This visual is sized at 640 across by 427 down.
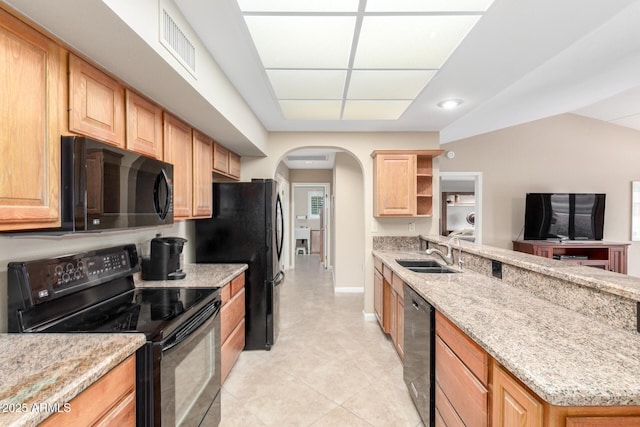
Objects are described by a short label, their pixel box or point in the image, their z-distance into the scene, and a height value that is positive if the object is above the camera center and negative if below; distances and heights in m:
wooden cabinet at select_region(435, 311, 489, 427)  1.14 -0.78
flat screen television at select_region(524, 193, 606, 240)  4.82 -0.13
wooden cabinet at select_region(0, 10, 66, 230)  0.95 +0.30
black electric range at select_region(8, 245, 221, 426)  1.18 -0.54
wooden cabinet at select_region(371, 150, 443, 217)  3.39 +0.32
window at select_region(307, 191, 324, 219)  9.37 +0.17
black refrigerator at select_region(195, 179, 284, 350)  2.76 -0.34
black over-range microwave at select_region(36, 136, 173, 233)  1.13 +0.10
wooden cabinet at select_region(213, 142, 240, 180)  2.81 +0.50
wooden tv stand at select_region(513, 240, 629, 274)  4.61 -0.72
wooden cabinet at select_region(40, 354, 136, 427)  0.84 -0.65
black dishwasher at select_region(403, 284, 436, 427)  1.63 -0.93
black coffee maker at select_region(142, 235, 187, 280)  2.06 -0.40
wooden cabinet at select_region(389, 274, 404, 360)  2.38 -0.95
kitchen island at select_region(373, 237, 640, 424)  0.80 -0.50
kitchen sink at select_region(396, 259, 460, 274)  2.58 -0.57
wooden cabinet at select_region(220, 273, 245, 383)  2.14 -0.96
